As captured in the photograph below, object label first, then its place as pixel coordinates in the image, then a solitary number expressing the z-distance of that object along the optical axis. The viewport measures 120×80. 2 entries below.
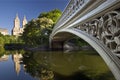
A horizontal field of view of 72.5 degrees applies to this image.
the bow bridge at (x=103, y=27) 1.74
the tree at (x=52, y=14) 16.74
